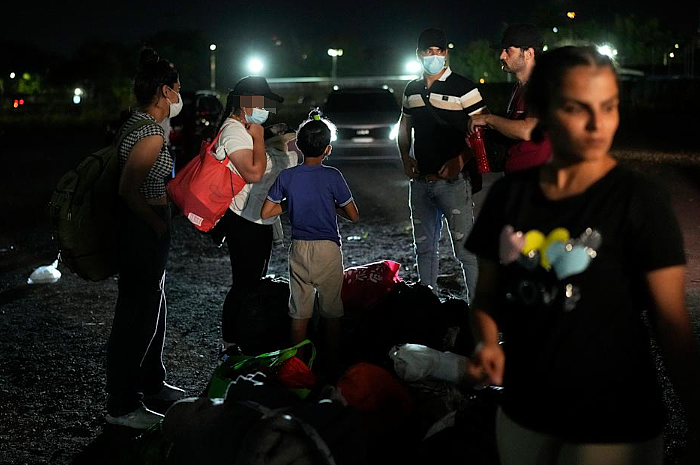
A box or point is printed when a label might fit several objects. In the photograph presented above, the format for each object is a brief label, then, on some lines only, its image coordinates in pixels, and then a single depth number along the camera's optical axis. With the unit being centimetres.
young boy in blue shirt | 513
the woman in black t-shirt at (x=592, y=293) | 223
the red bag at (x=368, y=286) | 562
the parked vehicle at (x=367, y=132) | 1888
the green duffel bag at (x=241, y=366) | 448
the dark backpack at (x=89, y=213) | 475
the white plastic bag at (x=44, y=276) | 849
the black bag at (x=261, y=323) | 552
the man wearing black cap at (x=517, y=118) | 524
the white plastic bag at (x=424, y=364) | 439
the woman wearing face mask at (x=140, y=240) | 471
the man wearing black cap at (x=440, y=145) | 597
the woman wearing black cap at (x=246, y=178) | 532
